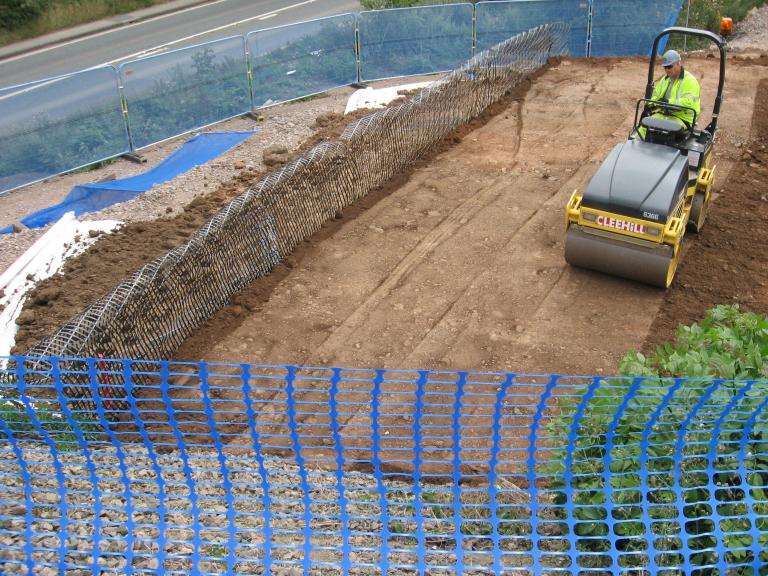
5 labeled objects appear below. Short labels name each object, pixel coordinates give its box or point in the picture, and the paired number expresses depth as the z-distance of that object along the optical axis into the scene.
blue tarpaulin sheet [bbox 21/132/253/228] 11.76
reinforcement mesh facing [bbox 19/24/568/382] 8.16
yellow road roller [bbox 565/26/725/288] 8.87
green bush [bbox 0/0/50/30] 23.58
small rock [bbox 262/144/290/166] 12.84
